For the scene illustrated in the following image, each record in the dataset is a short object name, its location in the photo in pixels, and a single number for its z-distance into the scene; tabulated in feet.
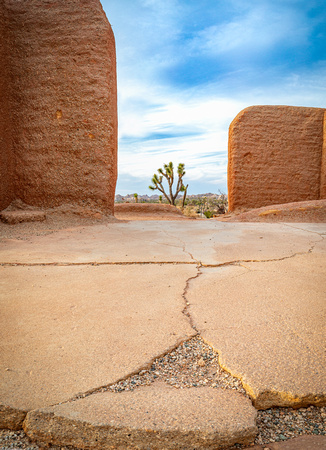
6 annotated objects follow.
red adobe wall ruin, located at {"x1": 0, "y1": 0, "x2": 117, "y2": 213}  15.57
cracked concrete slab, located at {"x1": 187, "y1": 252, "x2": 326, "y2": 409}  2.63
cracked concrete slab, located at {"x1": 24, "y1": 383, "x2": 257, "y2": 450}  2.25
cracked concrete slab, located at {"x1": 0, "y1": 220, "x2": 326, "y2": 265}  7.12
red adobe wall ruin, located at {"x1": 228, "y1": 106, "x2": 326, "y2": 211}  28.66
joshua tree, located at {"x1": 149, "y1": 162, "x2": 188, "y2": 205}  74.13
